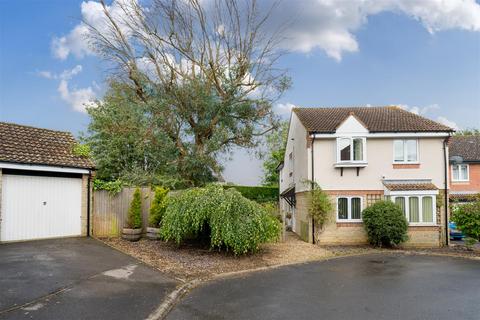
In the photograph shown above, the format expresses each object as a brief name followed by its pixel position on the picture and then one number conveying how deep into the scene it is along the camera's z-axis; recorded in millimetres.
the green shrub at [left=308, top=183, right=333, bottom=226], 18578
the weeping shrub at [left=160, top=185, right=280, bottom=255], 12680
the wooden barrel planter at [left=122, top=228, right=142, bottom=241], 15086
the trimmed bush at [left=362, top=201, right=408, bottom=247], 17266
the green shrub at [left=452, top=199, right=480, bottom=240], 17109
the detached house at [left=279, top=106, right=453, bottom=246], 18703
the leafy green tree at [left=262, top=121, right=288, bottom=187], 43219
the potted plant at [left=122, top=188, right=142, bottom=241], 15180
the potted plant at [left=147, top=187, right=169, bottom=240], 15399
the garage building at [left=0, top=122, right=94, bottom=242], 13375
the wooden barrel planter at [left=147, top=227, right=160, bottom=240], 15361
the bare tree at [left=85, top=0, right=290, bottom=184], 22734
